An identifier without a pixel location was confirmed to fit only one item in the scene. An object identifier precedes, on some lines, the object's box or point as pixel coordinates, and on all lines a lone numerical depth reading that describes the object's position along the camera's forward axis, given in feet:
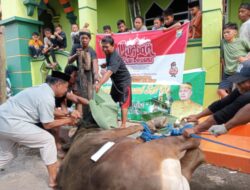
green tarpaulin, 10.09
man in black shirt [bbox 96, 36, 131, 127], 14.47
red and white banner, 17.37
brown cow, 5.57
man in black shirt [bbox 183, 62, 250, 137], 7.69
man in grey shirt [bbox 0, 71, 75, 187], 9.42
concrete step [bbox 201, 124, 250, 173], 10.08
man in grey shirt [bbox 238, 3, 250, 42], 14.66
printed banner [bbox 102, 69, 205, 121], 16.69
